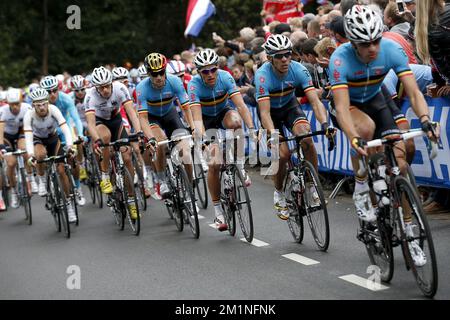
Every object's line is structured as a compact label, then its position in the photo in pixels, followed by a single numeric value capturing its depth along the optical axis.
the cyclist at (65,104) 13.61
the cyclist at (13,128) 14.91
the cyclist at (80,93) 15.76
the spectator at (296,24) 15.48
